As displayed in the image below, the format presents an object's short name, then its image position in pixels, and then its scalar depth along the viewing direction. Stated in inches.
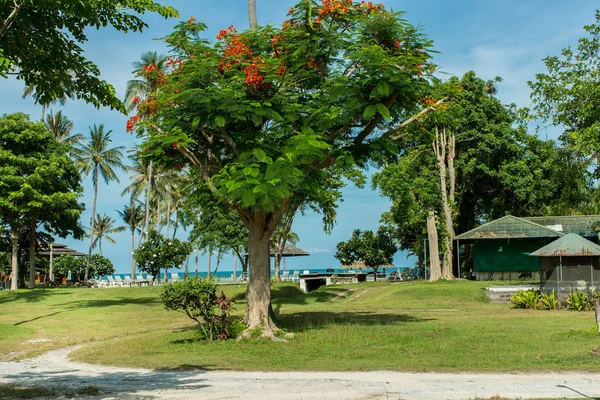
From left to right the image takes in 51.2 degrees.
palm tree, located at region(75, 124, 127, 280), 2063.9
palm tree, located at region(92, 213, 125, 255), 3304.6
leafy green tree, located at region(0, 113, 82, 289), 1482.5
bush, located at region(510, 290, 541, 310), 994.7
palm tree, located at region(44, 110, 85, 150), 2043.6
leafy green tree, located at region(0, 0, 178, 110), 310.0
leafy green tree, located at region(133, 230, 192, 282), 1764.3
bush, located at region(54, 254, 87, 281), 2127.2
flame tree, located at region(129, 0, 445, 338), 620.7
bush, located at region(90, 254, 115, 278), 2258.9
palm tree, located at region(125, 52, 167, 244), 1867.6
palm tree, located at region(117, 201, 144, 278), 3196.1
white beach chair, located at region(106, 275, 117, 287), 2007.9
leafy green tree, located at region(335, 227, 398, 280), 1923.0
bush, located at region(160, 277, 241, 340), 629.3
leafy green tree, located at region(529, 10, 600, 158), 941.2
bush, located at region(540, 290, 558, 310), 978.1
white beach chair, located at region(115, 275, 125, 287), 2002.3
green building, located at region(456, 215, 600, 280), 1517.0
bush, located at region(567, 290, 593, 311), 941.2
